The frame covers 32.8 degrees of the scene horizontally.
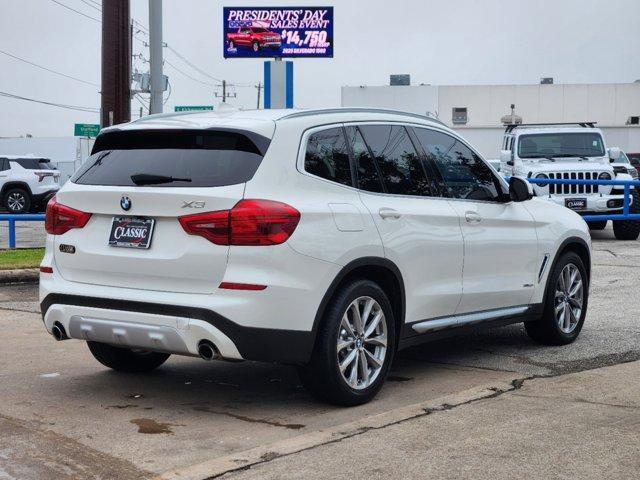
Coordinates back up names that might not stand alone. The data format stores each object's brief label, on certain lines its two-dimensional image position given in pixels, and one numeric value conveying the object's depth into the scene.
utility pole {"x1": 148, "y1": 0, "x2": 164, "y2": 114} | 17.38
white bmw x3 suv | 5.89
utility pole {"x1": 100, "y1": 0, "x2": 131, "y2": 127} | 17.55
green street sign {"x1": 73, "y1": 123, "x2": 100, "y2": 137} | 58.56
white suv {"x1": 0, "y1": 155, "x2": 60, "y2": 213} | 32.56
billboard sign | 42.78
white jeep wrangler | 19.86
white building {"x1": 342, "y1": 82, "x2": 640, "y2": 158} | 84.75
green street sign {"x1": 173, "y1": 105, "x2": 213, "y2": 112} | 58.14
